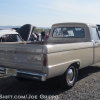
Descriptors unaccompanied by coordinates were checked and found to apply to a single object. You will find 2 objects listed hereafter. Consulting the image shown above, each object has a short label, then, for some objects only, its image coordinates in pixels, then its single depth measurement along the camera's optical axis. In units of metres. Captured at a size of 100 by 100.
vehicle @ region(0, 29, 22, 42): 8.39
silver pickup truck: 4.04
